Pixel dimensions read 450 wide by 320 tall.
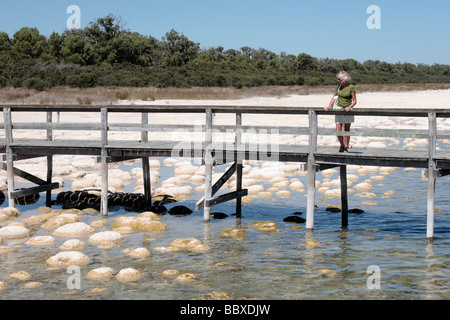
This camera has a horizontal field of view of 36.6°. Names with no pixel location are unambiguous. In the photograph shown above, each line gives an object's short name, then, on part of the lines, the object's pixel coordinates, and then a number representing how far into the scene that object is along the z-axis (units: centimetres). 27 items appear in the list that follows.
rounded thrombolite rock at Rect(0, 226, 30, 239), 1373
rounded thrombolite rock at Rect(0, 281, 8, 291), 1035
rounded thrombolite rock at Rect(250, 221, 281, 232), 1481
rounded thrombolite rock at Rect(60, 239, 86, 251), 1276
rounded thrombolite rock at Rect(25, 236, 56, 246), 1310
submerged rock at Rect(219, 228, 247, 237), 1435
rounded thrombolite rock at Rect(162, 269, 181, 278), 1116
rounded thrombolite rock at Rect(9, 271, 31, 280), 1099
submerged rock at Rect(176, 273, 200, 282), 1088
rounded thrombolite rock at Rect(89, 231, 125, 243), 1327
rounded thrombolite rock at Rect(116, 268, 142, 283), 1082
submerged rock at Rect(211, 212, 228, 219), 1642
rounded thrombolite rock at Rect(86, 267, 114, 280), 1091
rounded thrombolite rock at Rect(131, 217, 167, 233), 1459
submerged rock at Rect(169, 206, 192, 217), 1659
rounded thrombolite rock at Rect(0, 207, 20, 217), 1594
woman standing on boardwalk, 1354
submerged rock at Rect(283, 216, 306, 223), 1568
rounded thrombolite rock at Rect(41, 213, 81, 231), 1452
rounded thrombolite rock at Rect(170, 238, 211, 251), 1297
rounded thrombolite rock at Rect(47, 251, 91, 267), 1166
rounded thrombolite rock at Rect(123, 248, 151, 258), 1229
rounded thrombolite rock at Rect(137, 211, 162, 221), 1557
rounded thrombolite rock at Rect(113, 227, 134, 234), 1418
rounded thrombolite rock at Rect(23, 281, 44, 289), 1051
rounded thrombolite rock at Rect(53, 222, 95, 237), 1377
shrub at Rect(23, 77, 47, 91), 4456
